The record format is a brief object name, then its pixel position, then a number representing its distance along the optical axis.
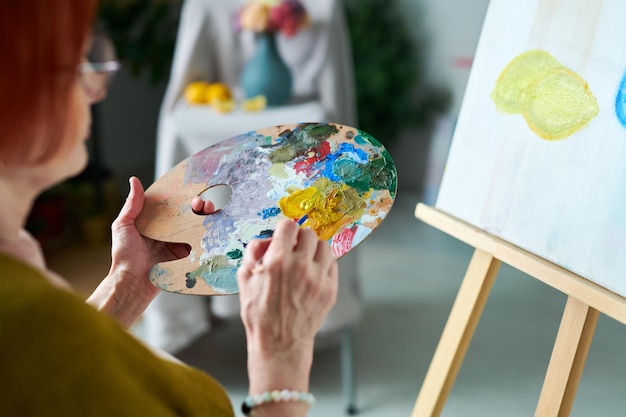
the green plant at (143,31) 3.53
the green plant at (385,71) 3.68
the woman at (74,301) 0.60
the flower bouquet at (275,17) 2.17
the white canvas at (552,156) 1.05
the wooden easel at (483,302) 1.07
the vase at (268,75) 2.16
